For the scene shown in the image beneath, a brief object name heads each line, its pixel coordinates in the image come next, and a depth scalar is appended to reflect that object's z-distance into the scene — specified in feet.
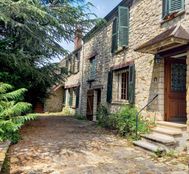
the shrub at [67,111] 43.75
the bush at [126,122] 18.71
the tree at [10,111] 8.71
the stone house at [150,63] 15.89
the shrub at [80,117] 35.37
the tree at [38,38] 17.25
